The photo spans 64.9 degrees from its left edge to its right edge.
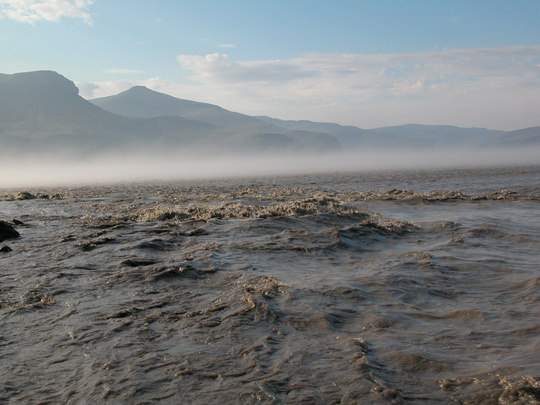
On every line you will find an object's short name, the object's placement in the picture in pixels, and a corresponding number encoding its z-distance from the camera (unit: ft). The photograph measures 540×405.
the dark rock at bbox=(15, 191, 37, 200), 79.00
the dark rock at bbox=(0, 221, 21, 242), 35.66
